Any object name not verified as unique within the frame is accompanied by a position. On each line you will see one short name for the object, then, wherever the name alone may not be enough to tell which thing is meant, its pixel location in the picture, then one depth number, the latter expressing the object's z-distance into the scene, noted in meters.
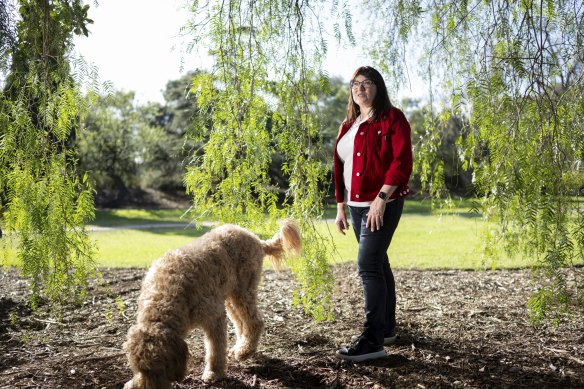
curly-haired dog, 2.75
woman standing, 3.46
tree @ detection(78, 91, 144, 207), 20.08
